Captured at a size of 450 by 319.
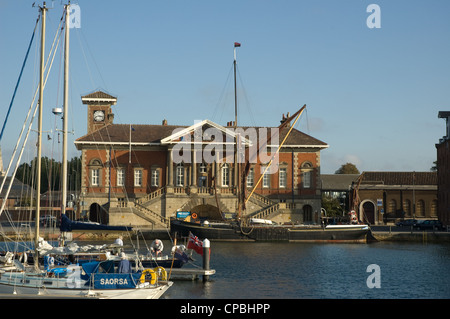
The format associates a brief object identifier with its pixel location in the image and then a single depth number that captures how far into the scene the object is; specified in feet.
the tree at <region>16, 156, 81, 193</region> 399.40
